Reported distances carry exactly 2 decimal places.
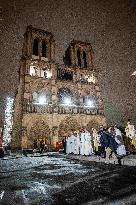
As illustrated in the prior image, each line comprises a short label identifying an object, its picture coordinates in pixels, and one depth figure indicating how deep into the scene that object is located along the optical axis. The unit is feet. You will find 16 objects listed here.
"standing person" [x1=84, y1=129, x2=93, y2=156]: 45.16
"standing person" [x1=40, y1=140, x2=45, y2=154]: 78.09
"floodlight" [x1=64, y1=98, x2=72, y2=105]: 97.91
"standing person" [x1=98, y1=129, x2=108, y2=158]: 31.42
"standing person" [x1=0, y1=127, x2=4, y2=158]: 43.39
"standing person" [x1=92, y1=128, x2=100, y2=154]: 43.89
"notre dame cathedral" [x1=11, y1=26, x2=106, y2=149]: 87.20
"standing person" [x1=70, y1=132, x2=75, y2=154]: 52.54
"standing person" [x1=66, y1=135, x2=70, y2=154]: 56.54
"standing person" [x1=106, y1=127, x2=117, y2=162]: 30.86
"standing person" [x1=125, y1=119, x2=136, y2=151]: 39.58
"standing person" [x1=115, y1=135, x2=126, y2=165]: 32.28
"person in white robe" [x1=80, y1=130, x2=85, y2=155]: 46.61
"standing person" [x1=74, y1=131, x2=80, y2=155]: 49.17
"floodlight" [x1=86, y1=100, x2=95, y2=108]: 102.79
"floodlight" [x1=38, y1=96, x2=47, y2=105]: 91.91
